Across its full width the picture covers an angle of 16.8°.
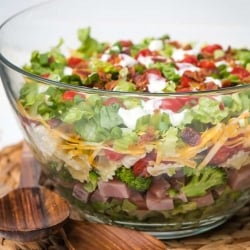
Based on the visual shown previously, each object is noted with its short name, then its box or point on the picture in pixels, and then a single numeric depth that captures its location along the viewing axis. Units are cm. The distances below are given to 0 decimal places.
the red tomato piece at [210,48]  91
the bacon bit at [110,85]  75
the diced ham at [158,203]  71
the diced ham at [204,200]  72
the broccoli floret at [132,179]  69
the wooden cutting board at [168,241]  72
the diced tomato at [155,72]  78
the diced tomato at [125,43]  92
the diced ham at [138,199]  71
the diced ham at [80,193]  73
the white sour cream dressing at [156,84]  75
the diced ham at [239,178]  71
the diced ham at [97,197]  72
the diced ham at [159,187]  70
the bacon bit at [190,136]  67
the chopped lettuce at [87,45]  91
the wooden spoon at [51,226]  71
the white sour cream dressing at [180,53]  87
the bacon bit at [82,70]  80
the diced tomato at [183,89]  75
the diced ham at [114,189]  70
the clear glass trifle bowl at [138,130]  67
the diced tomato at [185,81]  76
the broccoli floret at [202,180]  69
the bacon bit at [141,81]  76
